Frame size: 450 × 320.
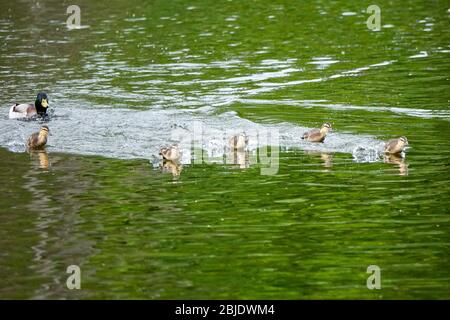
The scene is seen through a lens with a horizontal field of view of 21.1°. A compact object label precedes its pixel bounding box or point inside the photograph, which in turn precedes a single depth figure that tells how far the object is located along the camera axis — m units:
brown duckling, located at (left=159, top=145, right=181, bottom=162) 19.31
